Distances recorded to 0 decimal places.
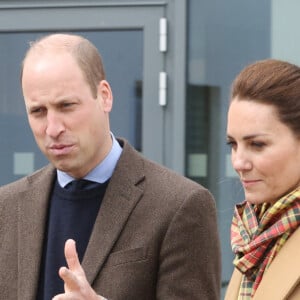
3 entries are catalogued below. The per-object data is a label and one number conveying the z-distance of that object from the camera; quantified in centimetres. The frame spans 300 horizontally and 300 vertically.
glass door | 981
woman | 461
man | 518
